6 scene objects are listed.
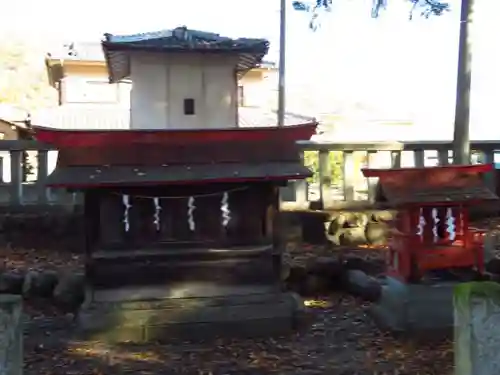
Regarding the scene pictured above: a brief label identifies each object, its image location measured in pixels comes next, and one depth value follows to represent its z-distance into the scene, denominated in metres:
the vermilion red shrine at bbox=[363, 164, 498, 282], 5.35
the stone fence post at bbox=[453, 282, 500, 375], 2.96
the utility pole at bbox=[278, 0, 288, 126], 17.36
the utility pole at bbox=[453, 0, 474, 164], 8.30
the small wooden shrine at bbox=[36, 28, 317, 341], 5.63
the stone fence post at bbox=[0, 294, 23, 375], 2.82
